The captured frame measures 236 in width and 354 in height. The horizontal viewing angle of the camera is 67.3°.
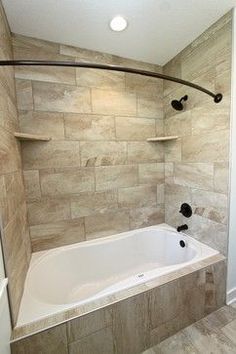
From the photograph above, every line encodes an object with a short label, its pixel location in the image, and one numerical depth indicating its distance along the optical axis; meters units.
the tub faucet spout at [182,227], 1.94
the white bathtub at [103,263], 1.35
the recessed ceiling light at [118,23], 1.40
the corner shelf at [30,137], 1.39
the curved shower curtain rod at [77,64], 0.90
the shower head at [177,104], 1.86
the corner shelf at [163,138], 1.96
